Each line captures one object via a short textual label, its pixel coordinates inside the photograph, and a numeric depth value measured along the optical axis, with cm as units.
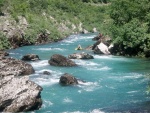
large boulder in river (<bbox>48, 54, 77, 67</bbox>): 4484
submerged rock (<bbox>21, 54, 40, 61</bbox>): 4822
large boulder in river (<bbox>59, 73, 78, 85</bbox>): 3587
